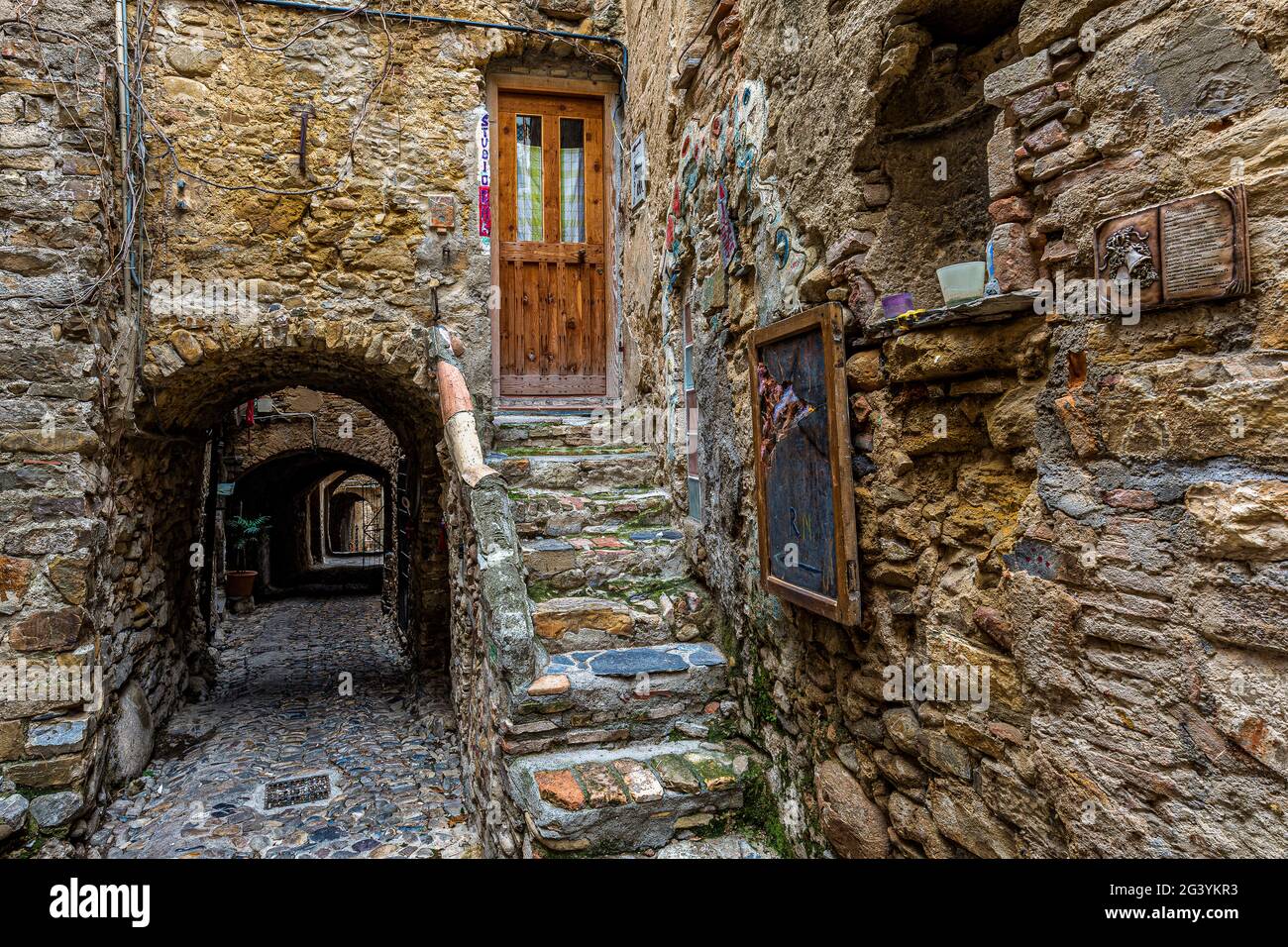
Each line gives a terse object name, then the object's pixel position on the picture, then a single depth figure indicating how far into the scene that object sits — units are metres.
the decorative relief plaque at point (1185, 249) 1.33
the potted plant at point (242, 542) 10.43
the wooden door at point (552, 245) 5.91
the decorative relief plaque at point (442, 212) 5.18
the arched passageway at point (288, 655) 4.13
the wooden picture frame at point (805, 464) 2.32
